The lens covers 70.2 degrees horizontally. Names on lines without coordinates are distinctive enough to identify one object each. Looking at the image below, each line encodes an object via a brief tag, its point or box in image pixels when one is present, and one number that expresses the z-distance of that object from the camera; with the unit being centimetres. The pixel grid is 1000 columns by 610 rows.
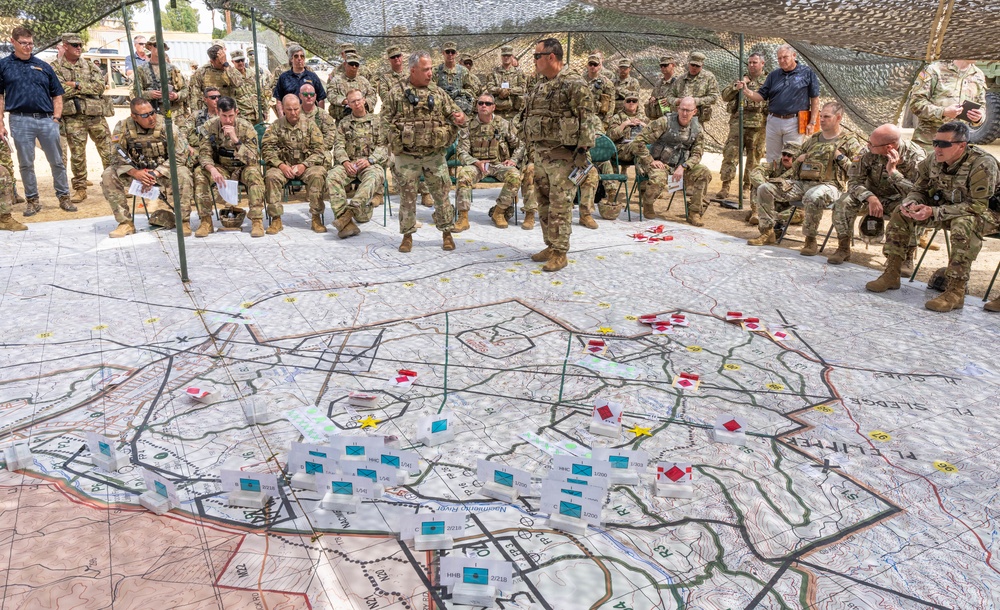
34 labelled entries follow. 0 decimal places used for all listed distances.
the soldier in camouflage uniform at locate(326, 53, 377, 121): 764
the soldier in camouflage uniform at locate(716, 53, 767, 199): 793
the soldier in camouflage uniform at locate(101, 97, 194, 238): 598
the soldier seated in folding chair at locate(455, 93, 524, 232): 680
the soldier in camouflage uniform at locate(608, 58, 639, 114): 827
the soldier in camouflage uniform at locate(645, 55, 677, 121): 781
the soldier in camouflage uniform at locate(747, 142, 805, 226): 623
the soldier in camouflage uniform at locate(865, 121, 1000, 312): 448
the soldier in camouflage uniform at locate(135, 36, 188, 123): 803
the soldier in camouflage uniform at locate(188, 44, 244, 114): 757
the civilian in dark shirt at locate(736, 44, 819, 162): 722
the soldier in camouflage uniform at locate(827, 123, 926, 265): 509
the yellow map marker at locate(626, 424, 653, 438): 293
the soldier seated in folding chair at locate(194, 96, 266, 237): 618
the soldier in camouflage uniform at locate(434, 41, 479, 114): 795
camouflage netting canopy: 426
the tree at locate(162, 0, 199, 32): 6129
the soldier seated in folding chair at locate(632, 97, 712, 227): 705
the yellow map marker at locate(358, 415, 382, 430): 294
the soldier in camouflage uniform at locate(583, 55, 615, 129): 725
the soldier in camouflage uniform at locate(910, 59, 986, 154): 639
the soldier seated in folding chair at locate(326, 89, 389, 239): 626
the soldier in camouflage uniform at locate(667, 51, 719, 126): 770
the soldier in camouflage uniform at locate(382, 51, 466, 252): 549
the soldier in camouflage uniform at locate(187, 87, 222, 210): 621
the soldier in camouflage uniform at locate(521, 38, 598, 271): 502
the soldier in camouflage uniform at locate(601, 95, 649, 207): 735
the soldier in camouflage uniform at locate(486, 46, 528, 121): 829
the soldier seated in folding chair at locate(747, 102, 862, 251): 581
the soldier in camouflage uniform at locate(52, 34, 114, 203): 711
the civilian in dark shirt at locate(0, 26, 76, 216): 647
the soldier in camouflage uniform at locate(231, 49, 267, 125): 779
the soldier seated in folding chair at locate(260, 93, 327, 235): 635
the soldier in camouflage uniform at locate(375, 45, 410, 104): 679
